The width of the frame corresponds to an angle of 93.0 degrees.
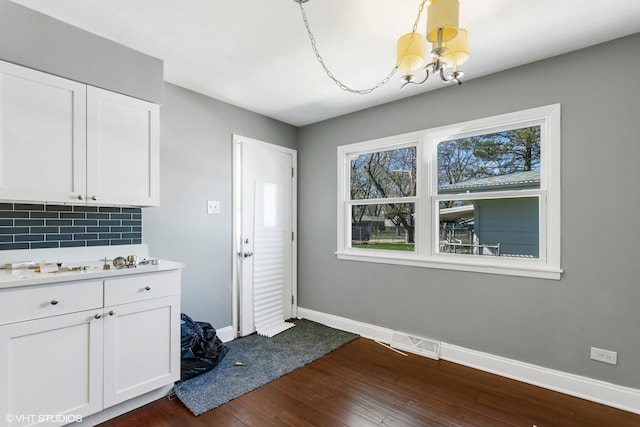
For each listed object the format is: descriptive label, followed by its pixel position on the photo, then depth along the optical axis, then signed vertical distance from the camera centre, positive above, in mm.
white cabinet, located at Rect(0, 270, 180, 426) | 1513 -751
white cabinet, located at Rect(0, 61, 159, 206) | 1709 +450
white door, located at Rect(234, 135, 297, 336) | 3205 -251
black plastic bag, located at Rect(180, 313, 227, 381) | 2293 -1067
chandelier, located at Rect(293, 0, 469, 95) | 1275 +804
